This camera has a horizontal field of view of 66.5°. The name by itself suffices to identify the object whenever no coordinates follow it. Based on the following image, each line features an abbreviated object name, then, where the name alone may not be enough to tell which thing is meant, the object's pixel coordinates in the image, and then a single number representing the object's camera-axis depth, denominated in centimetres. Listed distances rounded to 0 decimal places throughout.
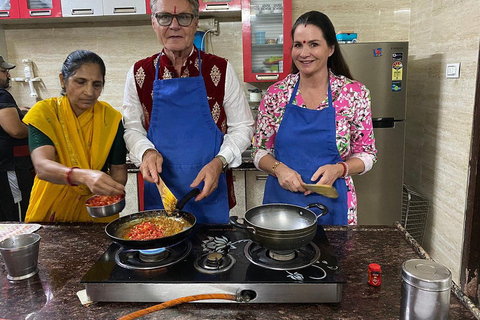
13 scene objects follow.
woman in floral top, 165
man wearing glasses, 171
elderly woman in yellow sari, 160
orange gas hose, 91
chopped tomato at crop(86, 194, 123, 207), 146
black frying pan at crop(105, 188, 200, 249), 101
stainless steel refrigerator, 288
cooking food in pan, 115
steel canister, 78
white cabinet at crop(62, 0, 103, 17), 310
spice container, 103
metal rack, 292
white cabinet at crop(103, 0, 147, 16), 309
